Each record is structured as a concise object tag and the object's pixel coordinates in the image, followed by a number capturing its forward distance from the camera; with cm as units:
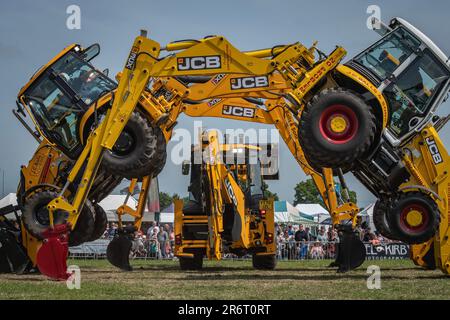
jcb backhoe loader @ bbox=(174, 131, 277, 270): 1873
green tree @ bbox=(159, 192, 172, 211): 12366
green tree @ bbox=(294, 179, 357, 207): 10894
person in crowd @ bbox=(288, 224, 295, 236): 3578
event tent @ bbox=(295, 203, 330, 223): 4225
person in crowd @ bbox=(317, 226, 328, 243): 3208
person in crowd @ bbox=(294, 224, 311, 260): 3094
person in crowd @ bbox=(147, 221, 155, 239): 3272
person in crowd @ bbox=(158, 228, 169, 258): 3178
